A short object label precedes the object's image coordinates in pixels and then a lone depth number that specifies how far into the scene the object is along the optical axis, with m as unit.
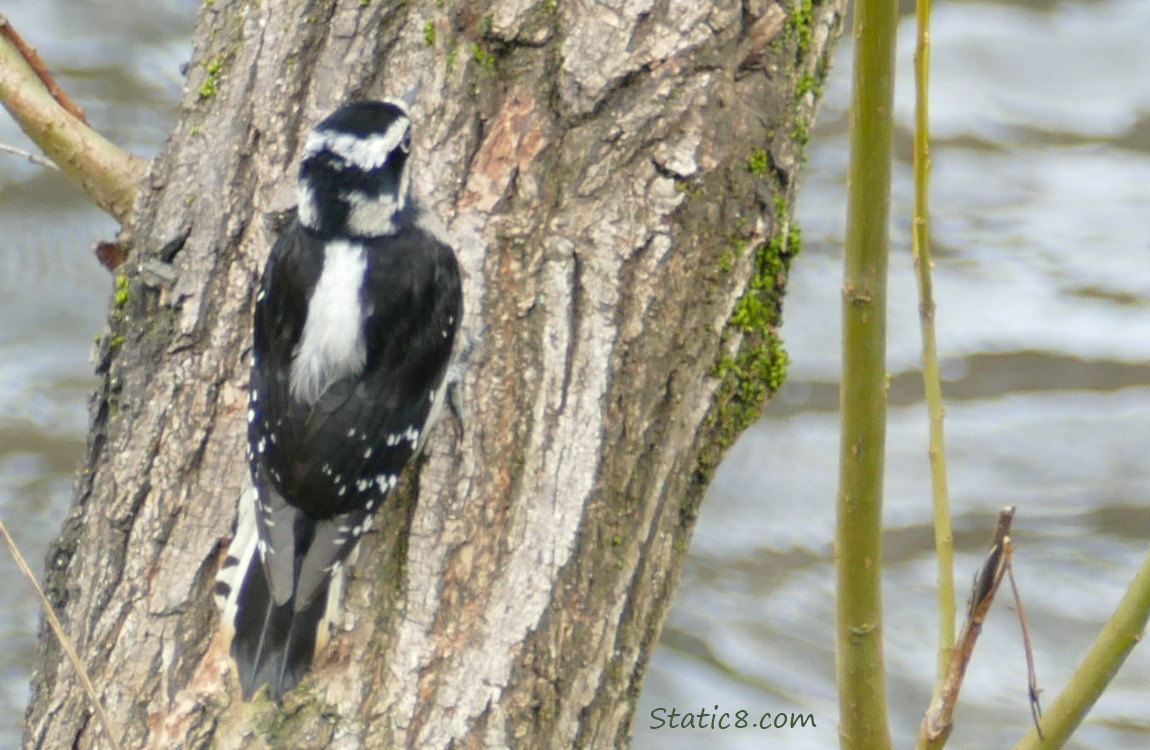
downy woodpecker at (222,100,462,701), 5.18
